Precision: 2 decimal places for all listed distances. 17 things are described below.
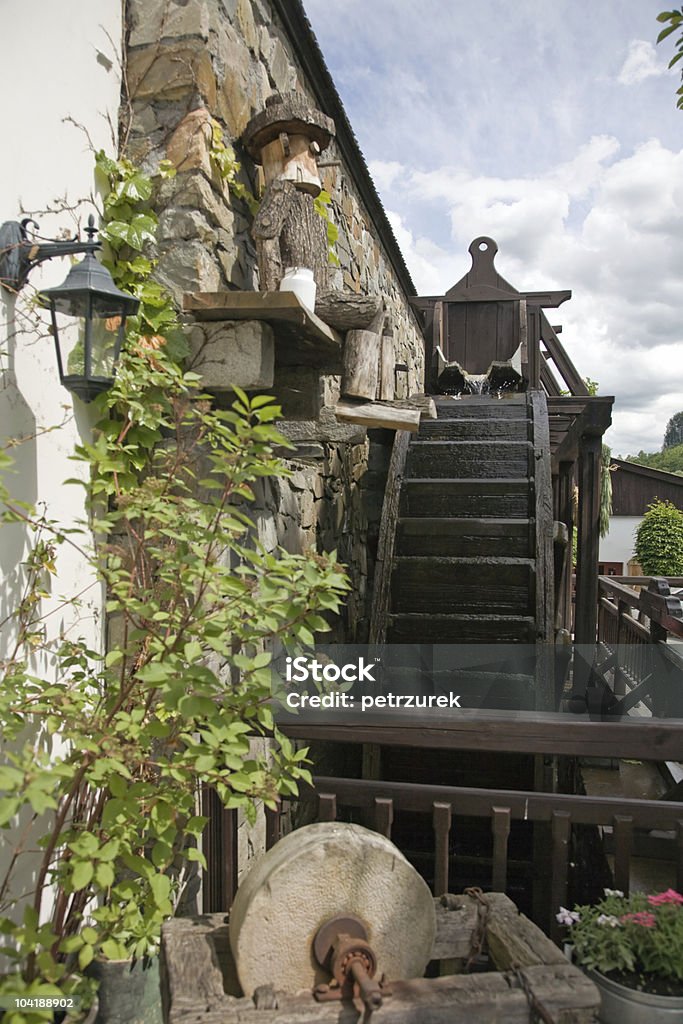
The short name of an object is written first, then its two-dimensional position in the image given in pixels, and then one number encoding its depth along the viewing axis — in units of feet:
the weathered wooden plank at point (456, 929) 5.32
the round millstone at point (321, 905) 4.59
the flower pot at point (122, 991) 6.19
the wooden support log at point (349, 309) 8.30
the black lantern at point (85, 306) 6.09
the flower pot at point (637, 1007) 5.12
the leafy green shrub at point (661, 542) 47.29
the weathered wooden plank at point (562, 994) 4.47
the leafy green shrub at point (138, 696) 4.80
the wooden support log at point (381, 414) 8.72
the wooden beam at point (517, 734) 6.78
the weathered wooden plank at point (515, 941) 4.91
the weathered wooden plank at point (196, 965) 4.45
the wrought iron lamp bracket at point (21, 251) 6.14
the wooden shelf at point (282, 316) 7.51
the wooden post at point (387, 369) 8.95
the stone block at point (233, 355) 7.88
